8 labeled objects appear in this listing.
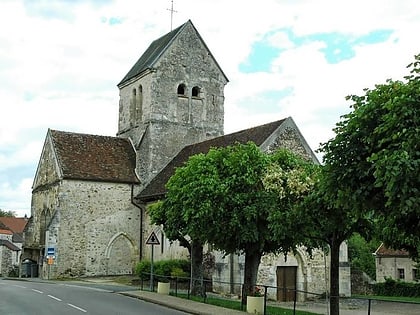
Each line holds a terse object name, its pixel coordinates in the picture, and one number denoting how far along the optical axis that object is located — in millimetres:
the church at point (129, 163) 36312
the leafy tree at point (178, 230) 22959
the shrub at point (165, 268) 29142
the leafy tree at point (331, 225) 15383
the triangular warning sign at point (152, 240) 25167
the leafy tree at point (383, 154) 9438
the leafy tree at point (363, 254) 66600
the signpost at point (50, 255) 34938
